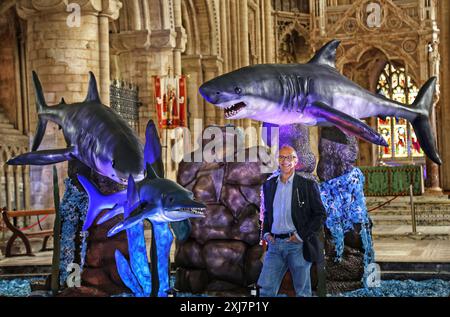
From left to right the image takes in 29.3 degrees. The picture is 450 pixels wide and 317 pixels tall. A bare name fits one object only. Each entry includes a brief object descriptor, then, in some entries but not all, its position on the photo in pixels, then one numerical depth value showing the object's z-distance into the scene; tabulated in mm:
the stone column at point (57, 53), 15766
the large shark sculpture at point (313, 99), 7328
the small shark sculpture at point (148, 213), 6617
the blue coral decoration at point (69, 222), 9062
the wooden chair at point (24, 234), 13500
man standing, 6609
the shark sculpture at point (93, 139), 7441
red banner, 20047
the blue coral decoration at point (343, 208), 8961
